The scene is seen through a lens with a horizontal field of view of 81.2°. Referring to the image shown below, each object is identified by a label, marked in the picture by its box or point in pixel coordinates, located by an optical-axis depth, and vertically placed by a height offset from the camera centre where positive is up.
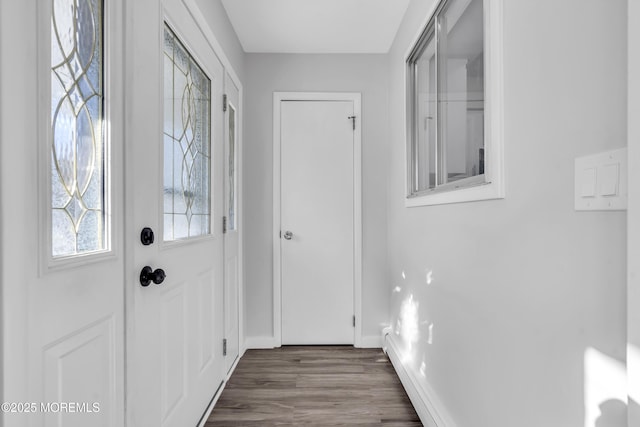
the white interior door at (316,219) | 3.09 -0.05
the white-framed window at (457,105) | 1.23 +0.47
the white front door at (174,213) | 1.28 +0.00
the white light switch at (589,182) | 0.77 +0.07
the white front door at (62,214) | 0.74 +0.00
